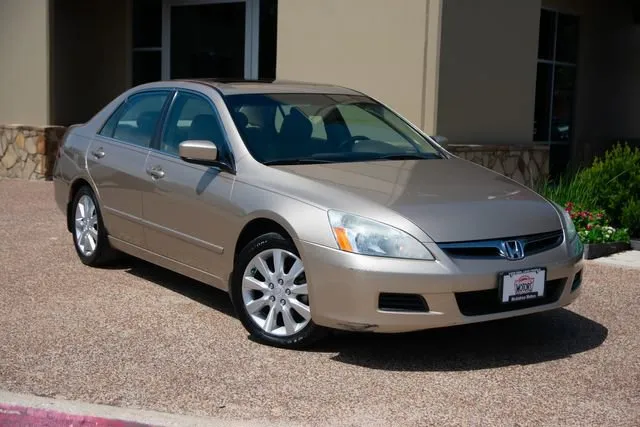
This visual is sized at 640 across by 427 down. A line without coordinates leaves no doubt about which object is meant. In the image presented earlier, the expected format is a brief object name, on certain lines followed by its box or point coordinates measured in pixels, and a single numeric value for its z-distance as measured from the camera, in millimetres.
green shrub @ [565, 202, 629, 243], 8922
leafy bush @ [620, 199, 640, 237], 9289
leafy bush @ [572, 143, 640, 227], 9445
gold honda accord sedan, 5113
